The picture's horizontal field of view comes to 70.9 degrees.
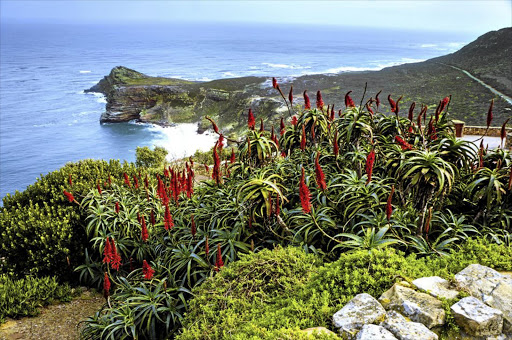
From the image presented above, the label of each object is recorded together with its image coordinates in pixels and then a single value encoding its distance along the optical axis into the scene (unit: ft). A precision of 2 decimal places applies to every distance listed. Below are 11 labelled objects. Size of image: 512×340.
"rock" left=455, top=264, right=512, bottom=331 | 8.10
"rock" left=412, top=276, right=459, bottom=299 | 8.72
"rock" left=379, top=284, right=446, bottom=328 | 7.88
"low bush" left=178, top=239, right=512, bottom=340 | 9.15
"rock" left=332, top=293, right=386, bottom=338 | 7.84
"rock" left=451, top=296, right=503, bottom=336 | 7.51
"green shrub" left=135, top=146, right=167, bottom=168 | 58.75
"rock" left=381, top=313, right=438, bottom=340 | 7.17
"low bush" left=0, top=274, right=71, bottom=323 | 17.98
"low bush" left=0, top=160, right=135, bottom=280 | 20.52
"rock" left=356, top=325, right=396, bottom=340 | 7.13
